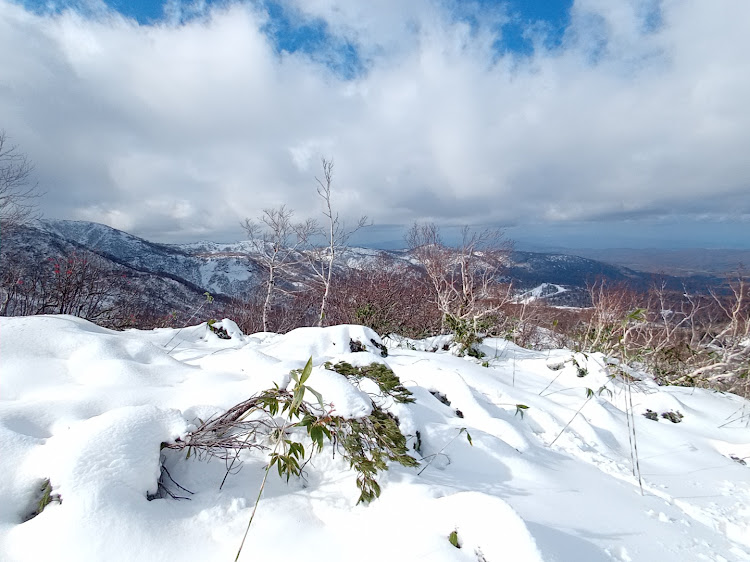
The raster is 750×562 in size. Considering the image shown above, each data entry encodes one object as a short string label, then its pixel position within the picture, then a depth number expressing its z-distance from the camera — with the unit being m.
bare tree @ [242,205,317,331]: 11.34
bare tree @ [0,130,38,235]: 10.47
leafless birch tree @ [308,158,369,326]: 10.39
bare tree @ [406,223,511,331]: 6.29
